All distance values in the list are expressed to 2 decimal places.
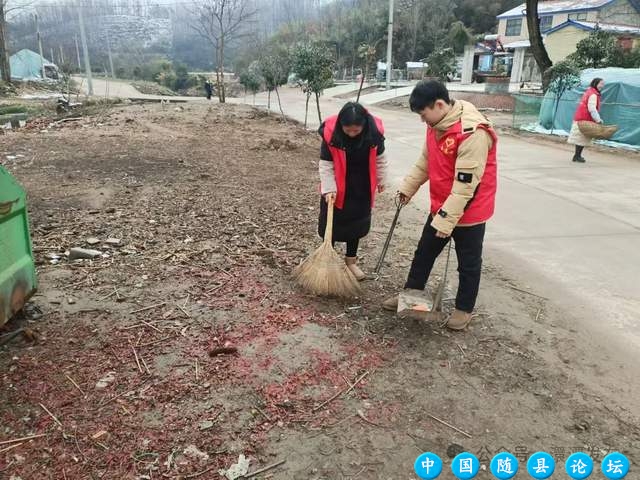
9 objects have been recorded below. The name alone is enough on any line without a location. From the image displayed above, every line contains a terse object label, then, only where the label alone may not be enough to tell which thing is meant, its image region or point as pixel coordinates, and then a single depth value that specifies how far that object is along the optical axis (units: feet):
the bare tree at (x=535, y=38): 59.11
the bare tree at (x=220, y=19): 78.64
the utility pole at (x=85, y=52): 85.01
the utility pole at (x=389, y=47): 87.54
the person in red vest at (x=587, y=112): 30.96
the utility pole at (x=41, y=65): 127.85
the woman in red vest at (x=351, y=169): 10.64
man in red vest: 8.98
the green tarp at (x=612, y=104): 37.96
